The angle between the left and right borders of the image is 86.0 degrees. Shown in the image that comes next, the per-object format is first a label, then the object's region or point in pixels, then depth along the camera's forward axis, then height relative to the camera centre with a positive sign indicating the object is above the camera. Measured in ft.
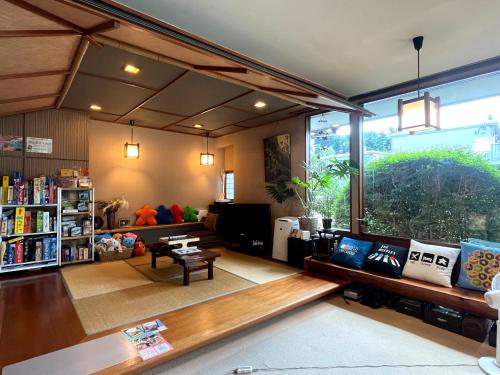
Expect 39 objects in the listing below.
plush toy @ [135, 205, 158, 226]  19.19 -1.76
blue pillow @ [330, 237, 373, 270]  11.81 -2.74
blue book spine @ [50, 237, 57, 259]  13.85 -2.91
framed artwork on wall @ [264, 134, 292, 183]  17.37 +2.23
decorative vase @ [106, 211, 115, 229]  17.75 -1.82
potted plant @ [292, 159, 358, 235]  14.19 +0.18
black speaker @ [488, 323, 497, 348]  7.86 -4.25
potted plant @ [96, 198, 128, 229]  17.56 -1.08
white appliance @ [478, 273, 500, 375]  6.69 -4.35
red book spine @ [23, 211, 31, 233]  13.20 -1.51
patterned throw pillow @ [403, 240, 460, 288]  9.62 -2.63
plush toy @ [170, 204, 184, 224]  20.63 -1.71
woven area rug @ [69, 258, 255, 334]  8.58 -4.03
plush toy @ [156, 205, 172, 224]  20.06 -1.77
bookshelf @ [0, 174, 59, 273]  12.75 -1.66
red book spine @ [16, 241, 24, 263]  12.96 -2.92
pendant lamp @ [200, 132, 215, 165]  20.92 +2.59
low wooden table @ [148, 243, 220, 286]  11.57 -3.02
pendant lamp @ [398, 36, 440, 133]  8.10 +2.49
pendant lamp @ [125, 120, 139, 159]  17.26 +2.69
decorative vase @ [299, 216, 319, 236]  14.76 -1.76
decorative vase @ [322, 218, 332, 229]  13.80 -1.59
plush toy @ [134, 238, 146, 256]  16.66 -3.51
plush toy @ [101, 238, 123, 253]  15.66 -3.12
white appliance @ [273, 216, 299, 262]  15.43 -2.48
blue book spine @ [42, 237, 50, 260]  13.64 -2.89
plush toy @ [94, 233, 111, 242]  16.14 -2.75
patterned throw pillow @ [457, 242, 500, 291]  8.84 -2.48
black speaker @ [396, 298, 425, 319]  9.54 -4.16
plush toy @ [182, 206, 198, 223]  21.13 -1.91
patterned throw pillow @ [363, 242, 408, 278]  10.66 -2.78
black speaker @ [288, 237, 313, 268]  14.21 -3.14
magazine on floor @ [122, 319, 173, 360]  6.54 -3.90
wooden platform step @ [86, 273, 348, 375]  6.77 -3.92
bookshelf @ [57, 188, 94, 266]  14.40 -1.86
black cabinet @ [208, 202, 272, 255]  17.84 -2.45
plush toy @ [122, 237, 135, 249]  16.39 -3.09
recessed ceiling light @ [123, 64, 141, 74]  10.09 +4.72
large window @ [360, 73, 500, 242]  10.30 +0.98
